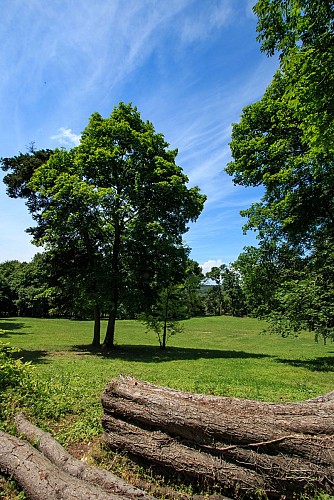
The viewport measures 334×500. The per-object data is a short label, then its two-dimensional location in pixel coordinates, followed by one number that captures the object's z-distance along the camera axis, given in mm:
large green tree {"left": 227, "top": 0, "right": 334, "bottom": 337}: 14266
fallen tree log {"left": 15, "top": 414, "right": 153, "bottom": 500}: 4078
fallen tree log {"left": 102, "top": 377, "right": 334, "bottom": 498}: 4152
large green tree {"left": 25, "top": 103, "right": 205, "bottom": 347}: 18672
